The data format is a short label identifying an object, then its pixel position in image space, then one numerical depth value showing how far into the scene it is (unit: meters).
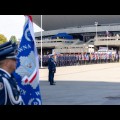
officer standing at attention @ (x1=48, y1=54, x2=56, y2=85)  15.95
